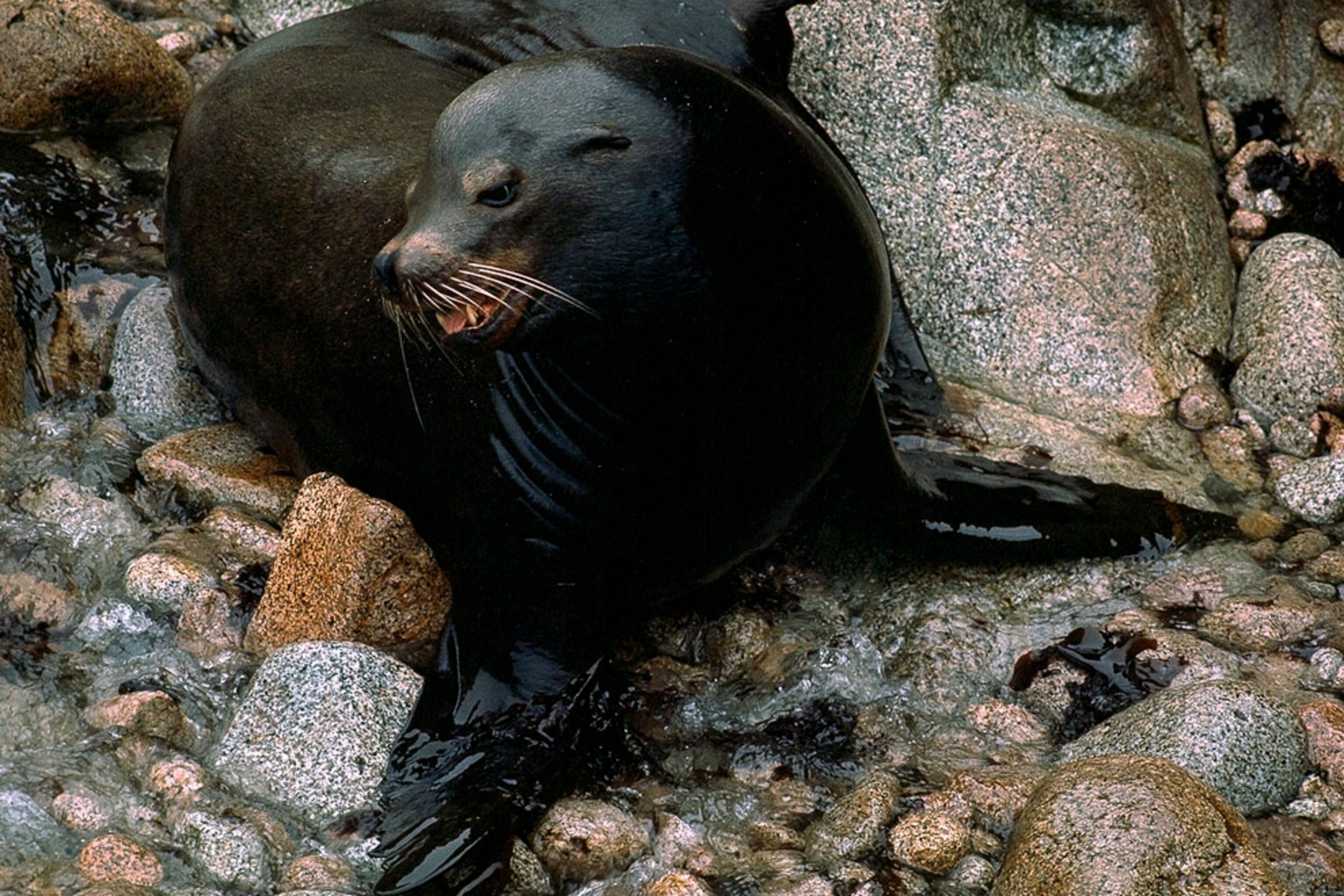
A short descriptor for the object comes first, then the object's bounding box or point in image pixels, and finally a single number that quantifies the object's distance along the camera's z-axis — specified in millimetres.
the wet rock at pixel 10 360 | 12867
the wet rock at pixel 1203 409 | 13570
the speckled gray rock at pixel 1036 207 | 13844
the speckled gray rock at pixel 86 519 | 11805
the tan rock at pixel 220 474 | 12312
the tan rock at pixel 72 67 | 14414
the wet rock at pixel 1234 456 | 12969
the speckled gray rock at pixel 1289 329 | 13594
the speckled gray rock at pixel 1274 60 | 15836
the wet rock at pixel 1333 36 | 15773
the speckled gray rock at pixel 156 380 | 13242
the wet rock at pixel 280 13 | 16922
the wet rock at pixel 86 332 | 13430
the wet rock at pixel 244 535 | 11812
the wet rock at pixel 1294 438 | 13305
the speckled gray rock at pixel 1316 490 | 12289
